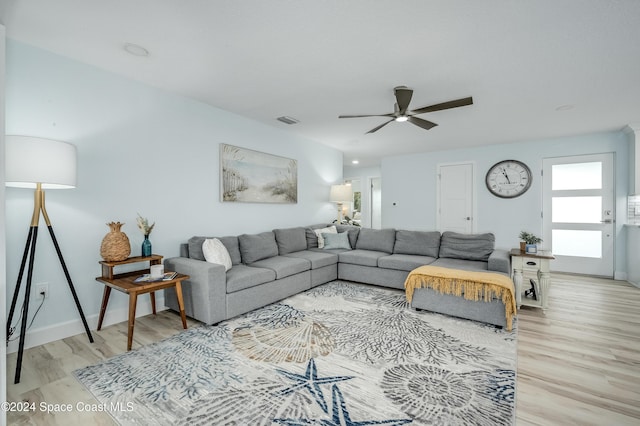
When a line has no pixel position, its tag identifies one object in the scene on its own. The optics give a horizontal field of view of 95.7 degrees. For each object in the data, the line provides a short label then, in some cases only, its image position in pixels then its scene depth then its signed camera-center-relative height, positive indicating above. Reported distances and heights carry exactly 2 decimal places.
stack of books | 2.61 -0.63
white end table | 3.28 -0.71
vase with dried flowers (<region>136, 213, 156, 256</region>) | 2.90 -0.23
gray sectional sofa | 2.89 -0.70
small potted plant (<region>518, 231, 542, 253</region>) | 3.47 -0.40
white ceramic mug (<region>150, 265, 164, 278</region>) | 2.66 -0.56
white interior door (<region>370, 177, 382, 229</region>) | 9.13 +0.26
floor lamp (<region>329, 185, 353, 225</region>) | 5.84 +0.33
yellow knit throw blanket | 2.74 -0.75
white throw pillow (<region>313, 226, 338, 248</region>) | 4.98 -0.38
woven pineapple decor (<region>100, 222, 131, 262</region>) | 2.60 -0.32
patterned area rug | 1.65 -1.15
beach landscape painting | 4.00 +0.51
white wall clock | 5.57 +0.62
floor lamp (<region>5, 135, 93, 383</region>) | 2.01 +0.27
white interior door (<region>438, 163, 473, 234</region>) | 6.16 +0.27
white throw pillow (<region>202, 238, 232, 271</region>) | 3.14 -0.47
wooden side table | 2.38 -0.65
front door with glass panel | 4.97 -0.04
